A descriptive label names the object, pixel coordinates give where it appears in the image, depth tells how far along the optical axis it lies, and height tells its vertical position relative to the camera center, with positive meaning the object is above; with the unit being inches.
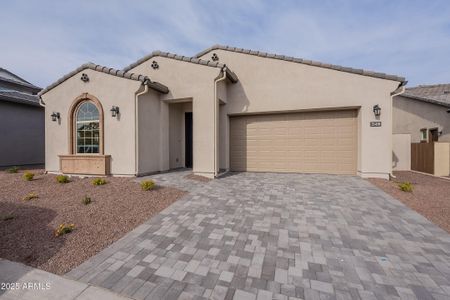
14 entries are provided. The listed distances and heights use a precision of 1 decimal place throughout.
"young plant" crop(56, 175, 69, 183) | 275.7 -42.6
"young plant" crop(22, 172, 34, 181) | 293.4 -41.2
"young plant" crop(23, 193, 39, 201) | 210.7 -51.4
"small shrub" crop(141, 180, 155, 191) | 229.1 -42.3
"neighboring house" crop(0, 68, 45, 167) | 447.8 +39.8
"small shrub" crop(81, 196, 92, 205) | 196.4 -51.1
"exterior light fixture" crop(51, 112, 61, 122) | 335.9 +49.9
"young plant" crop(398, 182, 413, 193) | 237.1 -46.8
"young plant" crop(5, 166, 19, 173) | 365.5 -40.7
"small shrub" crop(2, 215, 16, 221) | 164.6 -56.4
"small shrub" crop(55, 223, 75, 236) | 142.0 -57.4
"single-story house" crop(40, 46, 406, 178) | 302.7 +49.6
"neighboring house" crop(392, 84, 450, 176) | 425.4 +56.8
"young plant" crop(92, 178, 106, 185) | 257.6 -43.5
